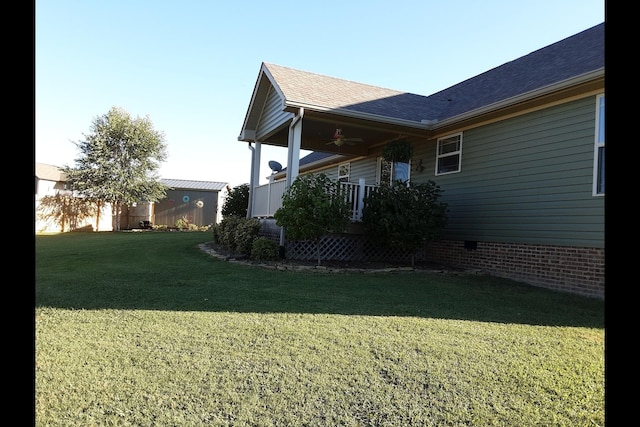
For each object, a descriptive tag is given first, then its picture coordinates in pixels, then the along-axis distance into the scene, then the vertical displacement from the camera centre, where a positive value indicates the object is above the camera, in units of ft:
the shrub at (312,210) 25.86 +0.31
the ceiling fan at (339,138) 32.87 +6.71
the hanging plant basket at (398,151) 31.71 +5.31
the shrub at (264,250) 27.84 -2.63
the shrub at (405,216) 26.76 -0.01
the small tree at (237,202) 44.88 +1.24
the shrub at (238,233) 30.73 -1.75
